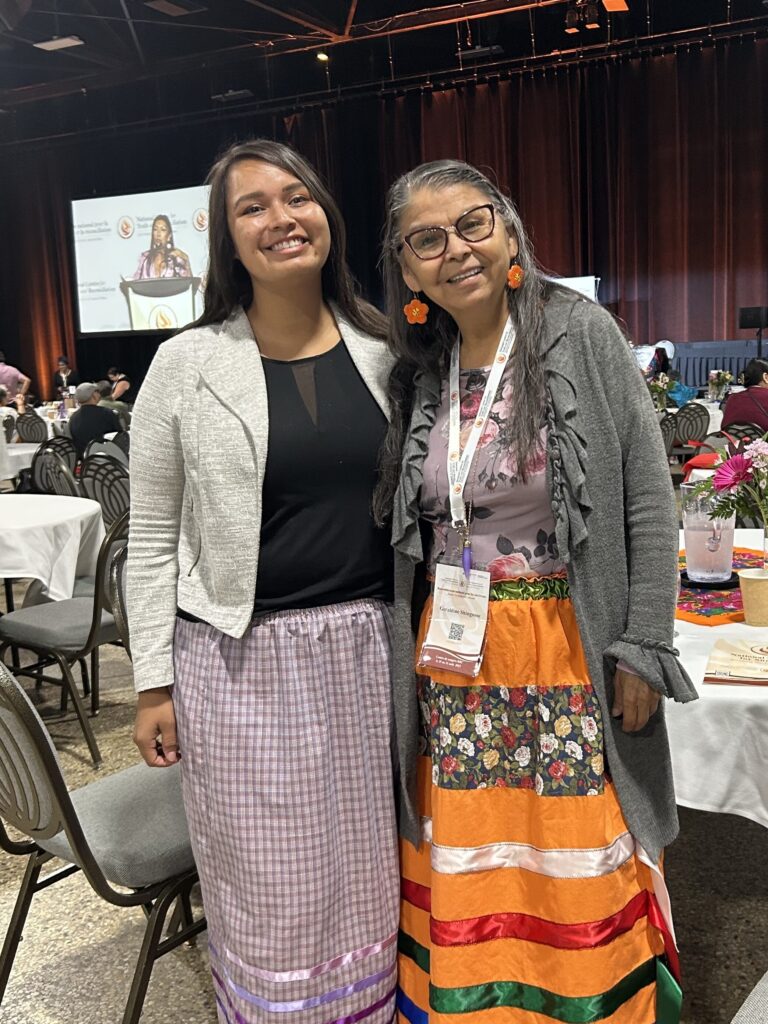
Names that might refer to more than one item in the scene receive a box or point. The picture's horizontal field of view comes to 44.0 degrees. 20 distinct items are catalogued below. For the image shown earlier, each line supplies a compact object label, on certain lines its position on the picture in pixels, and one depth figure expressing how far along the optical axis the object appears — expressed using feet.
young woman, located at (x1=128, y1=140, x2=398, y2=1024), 4.93
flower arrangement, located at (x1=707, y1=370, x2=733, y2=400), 27.68
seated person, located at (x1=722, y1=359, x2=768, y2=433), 16.44
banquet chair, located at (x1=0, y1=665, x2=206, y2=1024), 5.10
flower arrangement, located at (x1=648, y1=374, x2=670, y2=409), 23.88
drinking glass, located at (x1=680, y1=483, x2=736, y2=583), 6.52
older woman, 4.51
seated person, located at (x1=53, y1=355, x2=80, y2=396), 39.28
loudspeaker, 31.17
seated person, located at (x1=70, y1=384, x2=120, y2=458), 22.93
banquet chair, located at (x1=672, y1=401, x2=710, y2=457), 23.09
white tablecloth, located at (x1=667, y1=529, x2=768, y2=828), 4.82
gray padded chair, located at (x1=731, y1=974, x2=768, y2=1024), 3.70
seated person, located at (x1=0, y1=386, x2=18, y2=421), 26.97
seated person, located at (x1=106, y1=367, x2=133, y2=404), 36.50
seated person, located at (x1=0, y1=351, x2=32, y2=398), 35.27
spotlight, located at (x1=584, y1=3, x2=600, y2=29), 29.63
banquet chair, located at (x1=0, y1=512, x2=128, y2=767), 10.06
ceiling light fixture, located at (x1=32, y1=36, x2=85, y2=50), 33.17
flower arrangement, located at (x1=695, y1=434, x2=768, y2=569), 5.67
